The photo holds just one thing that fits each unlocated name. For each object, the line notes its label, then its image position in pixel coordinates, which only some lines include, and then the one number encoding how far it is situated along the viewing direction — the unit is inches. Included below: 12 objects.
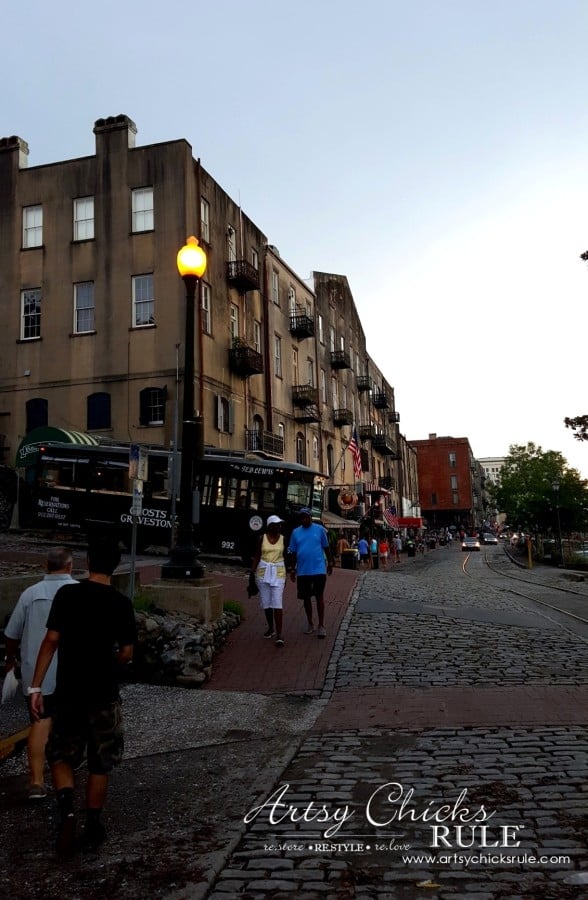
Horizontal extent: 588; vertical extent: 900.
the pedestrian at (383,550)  1350.9
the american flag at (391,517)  2060.8
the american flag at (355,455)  1489.9
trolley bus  799.7
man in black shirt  156.9
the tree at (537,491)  2154.3
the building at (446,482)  4463.6
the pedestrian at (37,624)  190.7
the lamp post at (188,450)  376.8
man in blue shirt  387.5
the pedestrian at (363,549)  1268.5
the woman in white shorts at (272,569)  380.2
